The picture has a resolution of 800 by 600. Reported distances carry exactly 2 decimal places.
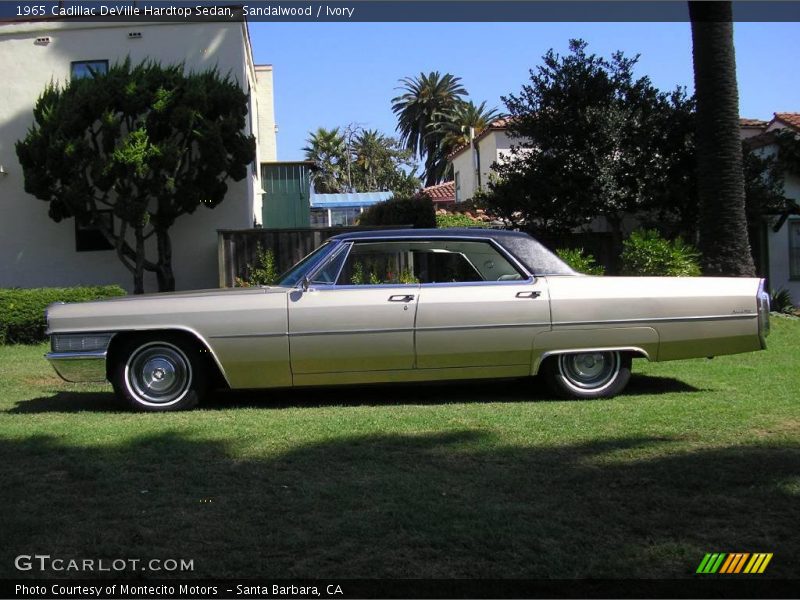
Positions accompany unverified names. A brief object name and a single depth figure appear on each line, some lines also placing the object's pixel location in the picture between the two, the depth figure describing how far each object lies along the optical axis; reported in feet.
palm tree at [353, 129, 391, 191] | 197.98
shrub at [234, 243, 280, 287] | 46.21
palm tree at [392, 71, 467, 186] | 185.37
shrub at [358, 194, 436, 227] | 51.55
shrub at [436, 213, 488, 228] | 70.69
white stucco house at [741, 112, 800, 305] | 55.57
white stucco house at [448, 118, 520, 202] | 106.52
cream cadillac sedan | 22.22
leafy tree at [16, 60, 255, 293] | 45.09
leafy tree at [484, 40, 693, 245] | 46.11
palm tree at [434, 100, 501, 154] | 171.73
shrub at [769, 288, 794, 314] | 47.50
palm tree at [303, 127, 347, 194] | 198.59
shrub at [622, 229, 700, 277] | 37.99
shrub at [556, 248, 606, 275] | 37.63
